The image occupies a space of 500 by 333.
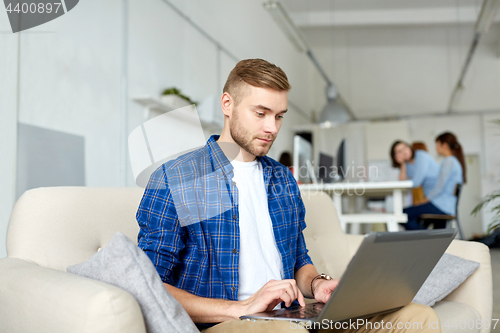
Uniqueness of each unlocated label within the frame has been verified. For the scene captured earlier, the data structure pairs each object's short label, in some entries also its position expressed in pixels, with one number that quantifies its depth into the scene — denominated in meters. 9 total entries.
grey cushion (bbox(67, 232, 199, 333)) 0.86
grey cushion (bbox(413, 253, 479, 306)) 1.65
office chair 4.22
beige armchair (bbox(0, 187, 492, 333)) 0.79
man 1.02
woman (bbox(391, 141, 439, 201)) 4.54
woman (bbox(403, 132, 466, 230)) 4.28
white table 3.57
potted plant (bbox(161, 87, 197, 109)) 3.71
